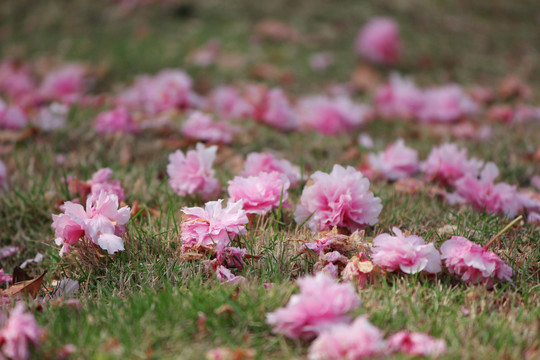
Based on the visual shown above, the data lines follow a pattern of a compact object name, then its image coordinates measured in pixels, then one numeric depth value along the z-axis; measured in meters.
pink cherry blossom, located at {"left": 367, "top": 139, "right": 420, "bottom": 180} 5.01
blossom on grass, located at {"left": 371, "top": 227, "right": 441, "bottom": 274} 3.09
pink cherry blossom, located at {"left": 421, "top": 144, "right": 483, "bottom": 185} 4.58
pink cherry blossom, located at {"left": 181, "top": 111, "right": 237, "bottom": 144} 5.85
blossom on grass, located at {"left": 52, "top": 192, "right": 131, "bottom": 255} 3.21
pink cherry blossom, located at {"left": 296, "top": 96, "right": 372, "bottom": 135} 6.84
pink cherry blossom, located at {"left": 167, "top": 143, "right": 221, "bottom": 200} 4.12
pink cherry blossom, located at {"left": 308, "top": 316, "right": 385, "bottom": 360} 2.34
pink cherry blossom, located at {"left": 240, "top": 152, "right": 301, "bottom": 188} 4.08
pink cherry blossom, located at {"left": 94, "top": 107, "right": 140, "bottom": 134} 6.02
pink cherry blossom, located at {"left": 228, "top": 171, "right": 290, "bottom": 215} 3.67
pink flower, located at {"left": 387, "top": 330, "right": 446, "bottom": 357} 2.44
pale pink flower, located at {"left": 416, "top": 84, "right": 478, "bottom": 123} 7.35
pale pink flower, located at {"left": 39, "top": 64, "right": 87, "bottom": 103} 7.64
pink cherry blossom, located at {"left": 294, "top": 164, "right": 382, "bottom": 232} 3.57
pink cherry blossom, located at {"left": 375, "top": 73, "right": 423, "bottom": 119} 7.67
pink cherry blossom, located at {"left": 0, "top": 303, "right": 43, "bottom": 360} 2.45
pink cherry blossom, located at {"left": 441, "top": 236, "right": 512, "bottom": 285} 3.11
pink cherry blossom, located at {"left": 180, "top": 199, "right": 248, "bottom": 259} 3.35
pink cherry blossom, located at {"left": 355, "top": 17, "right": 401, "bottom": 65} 9.20
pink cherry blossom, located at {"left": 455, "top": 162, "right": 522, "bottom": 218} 4.15
